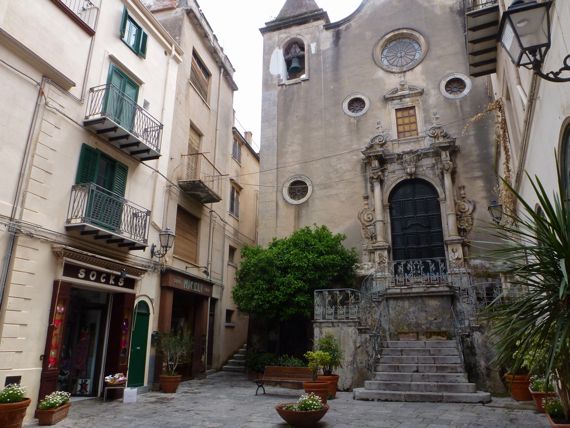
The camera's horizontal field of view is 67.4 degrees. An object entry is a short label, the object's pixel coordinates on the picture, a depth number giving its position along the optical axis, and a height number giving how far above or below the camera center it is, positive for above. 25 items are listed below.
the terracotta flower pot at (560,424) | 4.73 -0.91
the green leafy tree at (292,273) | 13.74 +2.15
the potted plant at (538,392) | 7.52 -0.86
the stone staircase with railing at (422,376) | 9.19 -0.79
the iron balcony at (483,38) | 9.45 +7.00
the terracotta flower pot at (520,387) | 8.89 -0.92
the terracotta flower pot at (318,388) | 8.86 -0.97
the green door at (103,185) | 9.91 +3.70
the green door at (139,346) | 11.34 -0.18
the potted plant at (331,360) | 10.10 -0.46
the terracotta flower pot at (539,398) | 7.46 -0.97
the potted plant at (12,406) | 6.52 -0.99
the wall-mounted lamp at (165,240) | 12.06 +2.69
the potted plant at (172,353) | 11.36 -0.36
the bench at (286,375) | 10.80 -0.86
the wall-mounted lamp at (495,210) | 12.25 +3.65
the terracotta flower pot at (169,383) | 11.33 -1.12
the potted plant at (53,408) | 7.45 -1.19
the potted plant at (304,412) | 6.87 -1.11
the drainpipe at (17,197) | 7.97 +2.65
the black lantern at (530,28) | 4.41 +3.15
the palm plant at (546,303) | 4.20 +0.40
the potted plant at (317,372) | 8.93 -0.72
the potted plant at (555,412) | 5.18 -0.86
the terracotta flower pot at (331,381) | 9.95 -0.92
